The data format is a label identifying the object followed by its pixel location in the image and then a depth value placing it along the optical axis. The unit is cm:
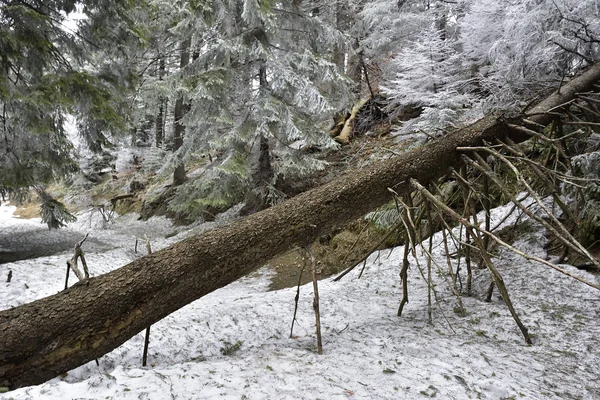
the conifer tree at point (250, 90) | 737
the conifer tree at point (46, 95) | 472
